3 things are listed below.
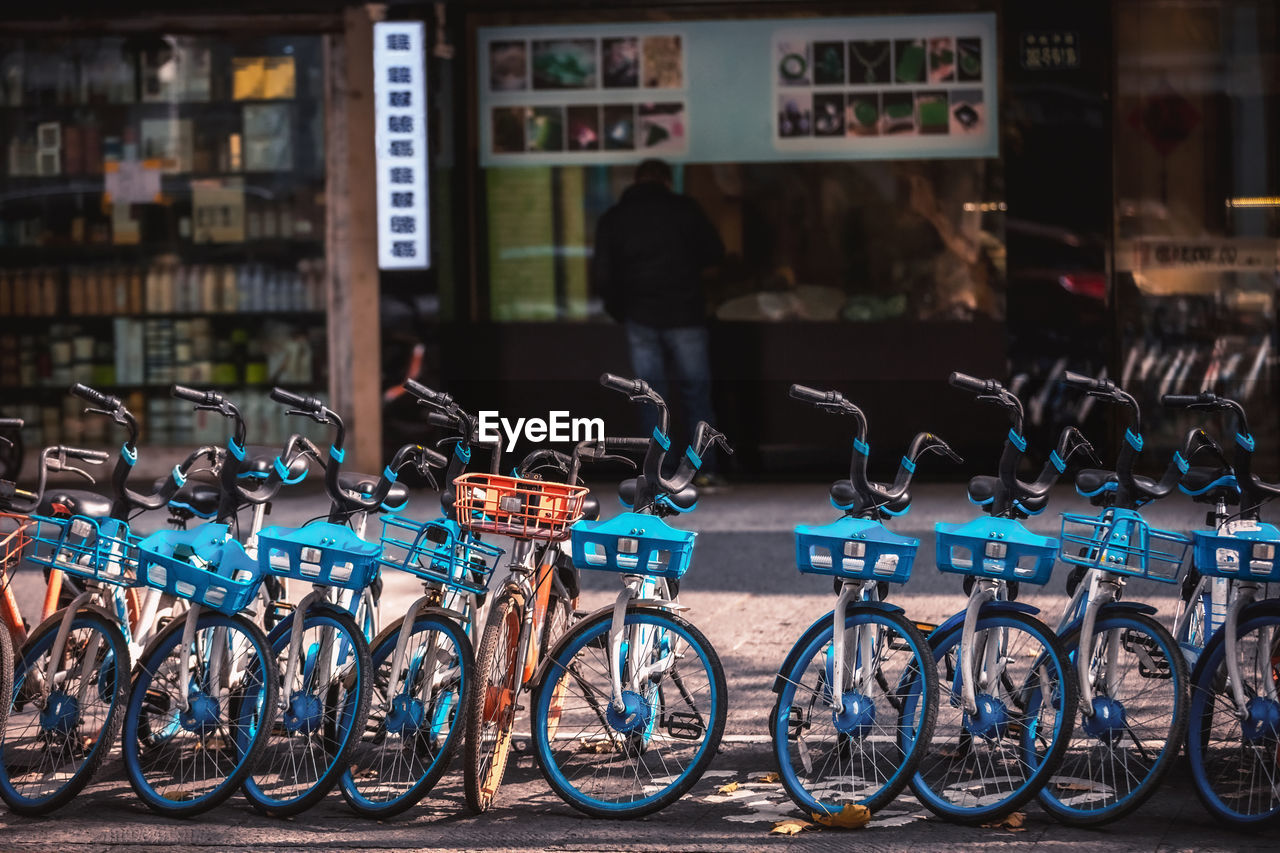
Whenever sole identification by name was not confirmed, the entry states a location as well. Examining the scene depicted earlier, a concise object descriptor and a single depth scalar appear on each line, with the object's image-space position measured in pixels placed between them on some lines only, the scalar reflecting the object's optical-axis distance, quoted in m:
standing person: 22.06
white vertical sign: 22.12
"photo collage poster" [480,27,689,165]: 23.06
